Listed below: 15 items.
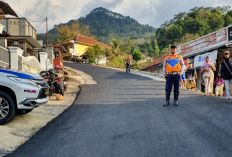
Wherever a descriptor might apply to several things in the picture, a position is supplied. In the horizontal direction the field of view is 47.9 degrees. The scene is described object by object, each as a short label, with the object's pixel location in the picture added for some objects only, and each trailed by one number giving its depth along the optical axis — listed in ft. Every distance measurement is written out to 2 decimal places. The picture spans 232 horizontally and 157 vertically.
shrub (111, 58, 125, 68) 159.88
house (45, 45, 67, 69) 86.58
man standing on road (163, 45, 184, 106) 27.04
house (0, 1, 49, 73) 39.99
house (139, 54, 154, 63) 239.83
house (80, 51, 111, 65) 171.01
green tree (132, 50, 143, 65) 166.64
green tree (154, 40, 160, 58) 222.40
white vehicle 20.49
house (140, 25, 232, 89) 53.67
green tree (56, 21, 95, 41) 245.45
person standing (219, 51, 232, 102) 29.78
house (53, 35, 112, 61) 199.63
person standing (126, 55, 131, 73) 86.31
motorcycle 38.42
